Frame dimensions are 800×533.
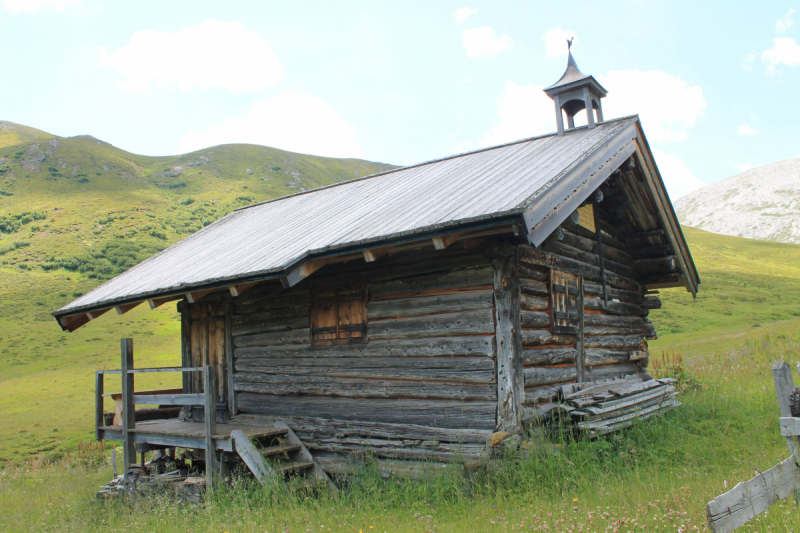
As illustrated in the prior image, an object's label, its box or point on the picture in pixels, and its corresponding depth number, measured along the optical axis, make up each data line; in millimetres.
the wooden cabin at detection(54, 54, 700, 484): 7680
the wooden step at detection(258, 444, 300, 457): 8594
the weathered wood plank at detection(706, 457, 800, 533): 3705
